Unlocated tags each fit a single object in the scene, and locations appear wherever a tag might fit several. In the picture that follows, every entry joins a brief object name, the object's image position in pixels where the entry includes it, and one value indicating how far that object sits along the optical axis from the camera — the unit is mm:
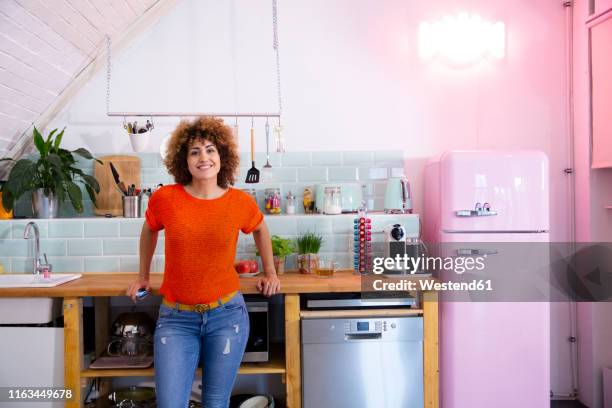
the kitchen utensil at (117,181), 3092
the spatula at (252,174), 3141
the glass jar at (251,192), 3201
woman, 2064
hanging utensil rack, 3105
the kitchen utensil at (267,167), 3204
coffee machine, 2785
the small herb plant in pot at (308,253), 2928
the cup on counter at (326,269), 2799
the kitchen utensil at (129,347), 2732
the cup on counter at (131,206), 3070
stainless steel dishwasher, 2535
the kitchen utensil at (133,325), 2764
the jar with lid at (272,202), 3160
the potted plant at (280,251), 2881
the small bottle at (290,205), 3188
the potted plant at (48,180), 2861
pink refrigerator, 2688
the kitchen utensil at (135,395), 3004
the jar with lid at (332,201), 3111
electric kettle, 3074
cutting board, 3170
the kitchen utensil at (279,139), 3112
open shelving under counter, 2521
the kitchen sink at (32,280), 2660
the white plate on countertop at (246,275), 2758
